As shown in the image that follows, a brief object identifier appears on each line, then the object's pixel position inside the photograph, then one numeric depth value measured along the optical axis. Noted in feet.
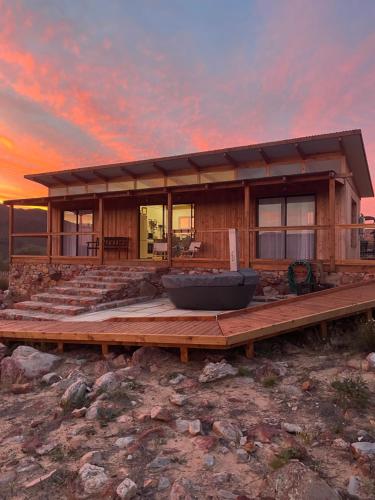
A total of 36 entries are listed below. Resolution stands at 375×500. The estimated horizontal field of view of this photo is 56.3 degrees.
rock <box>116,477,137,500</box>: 8.61
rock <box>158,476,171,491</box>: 8.96
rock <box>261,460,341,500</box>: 8.27
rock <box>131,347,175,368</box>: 17.35
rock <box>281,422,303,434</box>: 11.06
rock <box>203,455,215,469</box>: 9.77
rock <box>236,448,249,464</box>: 9.95
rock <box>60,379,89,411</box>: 13.66
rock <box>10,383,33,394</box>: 15.89
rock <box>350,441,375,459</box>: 9.53
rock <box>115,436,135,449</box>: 10.90
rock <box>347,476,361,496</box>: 8.43
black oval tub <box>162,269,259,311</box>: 23.32
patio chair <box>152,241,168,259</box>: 43.67
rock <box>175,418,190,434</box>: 11.66
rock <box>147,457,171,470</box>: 9.77
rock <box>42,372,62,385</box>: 16.57
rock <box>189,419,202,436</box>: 11.29
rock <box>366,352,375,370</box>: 15.07
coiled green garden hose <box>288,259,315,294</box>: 27.89
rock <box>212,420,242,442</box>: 10.99
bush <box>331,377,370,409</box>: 12.34
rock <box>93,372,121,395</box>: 14.66
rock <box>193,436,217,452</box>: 10.56
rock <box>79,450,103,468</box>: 10.07
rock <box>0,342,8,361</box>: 20.50
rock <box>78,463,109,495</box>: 8.97
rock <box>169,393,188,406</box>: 13.23
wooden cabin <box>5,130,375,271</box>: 33.45
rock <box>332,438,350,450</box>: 10.13
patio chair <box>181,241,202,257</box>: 40.04
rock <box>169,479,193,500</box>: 8.43
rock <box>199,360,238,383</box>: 15.10
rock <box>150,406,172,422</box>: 12.20
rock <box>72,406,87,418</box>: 12.96
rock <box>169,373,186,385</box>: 15.26
